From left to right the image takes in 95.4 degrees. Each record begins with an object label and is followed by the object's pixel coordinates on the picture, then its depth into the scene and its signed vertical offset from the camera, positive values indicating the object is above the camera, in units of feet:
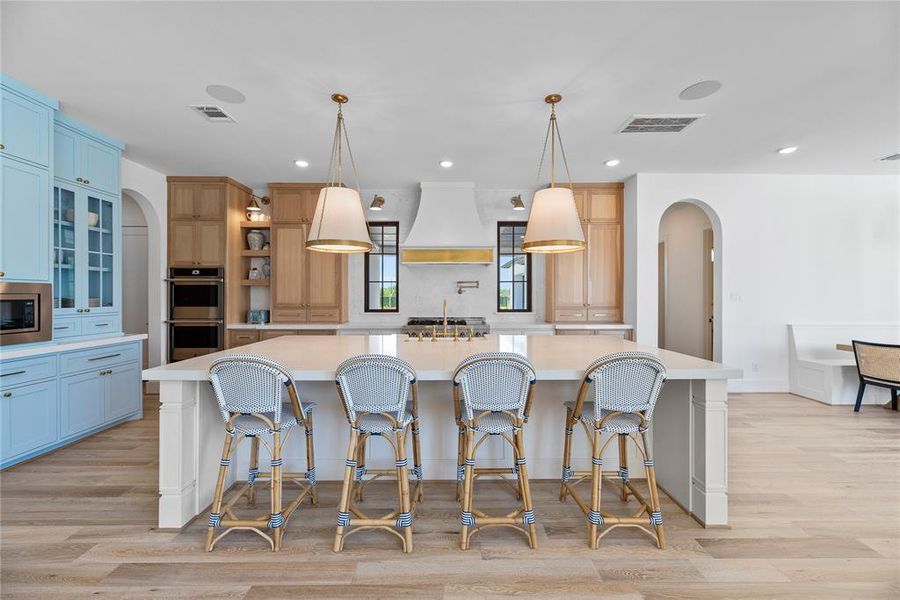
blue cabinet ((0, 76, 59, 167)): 9.35 +4.25
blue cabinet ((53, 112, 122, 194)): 11.18 +4.20
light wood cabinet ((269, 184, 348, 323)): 17.56 +1.38
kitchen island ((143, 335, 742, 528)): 7.03 -2.35
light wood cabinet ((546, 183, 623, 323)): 17.56 +1.36
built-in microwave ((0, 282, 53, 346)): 9.48 -0.31
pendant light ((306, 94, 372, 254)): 8.58 +1.64
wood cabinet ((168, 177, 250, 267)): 16.61 +3.23
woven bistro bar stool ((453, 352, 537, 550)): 6.35 -1.69
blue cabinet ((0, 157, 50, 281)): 9.45 +1.89
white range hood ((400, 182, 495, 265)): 16.72 +2.83
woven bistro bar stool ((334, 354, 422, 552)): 6.28 -1.76
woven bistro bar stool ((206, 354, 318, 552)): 6.31 -1.81
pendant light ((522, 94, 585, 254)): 8.62 +1.65
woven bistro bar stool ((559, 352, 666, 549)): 6.44 -1.71
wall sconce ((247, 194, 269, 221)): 17.26 +3.88
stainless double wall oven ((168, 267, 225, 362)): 16.40 -0.44
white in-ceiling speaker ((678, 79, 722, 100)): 9.35 +4.92
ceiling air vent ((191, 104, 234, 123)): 10.55 +4.98
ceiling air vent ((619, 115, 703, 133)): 11.09 +4.95
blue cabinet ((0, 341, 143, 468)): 9.50 -2.56
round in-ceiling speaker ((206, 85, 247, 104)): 9.54 +4.93
